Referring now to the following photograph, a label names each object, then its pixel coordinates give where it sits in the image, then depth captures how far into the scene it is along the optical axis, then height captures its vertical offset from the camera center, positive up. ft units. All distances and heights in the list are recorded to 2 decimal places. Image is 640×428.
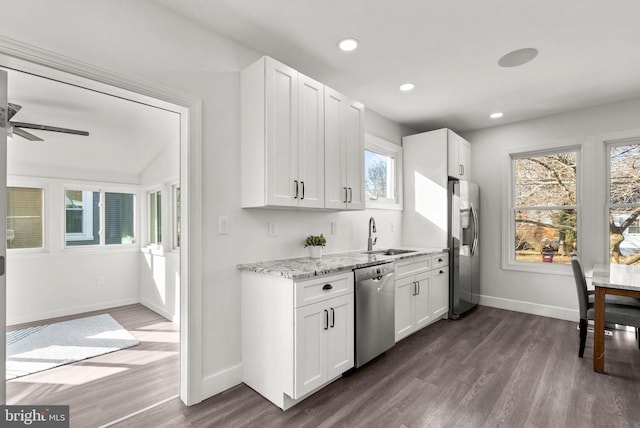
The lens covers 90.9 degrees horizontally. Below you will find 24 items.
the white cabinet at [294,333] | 6.83 -2.80
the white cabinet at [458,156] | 13.50 +2.58
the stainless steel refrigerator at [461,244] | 13.12 -1.31
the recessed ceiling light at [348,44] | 8.11 +4.45
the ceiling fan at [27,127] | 9.62 +2.70
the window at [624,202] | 12.11 +0.42
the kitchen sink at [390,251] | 12.28 -1.52
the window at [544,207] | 13.53 +0.27
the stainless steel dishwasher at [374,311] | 8.38 -2.74
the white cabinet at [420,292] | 10.44 -2.90
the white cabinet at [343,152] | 9.05 +1.87
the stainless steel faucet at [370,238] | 11.72 -0.95
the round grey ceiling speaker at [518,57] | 8.56 +4.40
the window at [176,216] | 14.21 -0.10
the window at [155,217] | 16.11 -0.16
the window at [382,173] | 13.07 +1.78
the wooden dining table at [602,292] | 8.11 -2.08
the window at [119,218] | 16.80 -0.22
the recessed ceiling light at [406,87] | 10.75 +4.41
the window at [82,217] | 15.65 -0.15
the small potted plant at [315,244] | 9.57 -0.93
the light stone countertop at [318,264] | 7.03 -1.33
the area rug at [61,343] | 9.43 -4.51
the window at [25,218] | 13.99 -0.16
